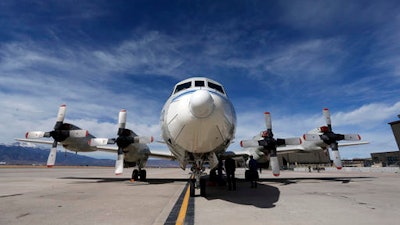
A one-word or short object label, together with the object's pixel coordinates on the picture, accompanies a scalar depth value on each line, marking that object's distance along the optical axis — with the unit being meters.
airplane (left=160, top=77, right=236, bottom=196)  6.73
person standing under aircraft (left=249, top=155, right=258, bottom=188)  11.84
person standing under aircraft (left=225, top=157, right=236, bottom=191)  10.96
